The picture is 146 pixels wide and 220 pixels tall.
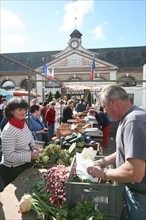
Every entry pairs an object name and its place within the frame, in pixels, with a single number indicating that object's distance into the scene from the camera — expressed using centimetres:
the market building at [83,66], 3009
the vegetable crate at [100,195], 152
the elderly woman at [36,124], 445
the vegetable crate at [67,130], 441
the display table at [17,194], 169
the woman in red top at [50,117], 773
